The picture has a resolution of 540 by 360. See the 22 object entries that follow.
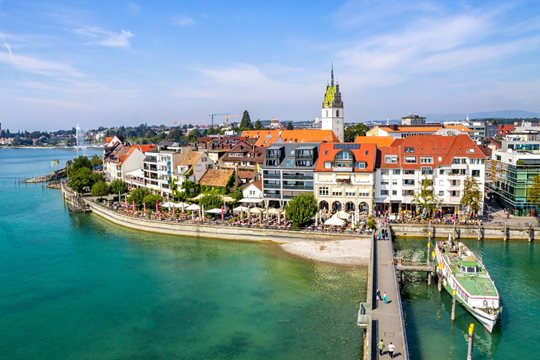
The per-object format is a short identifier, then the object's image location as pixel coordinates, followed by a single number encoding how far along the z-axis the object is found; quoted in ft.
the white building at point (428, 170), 220.84
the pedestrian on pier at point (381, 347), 95.46
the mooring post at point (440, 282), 144.77
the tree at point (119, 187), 300.40
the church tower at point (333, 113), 386.32
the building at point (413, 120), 517.55
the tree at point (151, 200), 258.98
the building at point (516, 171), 212.84
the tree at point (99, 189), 306.14
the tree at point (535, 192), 203.00
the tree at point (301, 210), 204.33
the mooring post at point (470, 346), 101.96
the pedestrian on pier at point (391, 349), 94.00
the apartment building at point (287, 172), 233.14
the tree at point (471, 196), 205.36
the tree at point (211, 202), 234.79
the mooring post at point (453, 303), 123.44
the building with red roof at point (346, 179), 222.69
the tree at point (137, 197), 267.80
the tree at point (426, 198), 211.61
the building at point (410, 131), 362.84
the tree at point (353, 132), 481.01
